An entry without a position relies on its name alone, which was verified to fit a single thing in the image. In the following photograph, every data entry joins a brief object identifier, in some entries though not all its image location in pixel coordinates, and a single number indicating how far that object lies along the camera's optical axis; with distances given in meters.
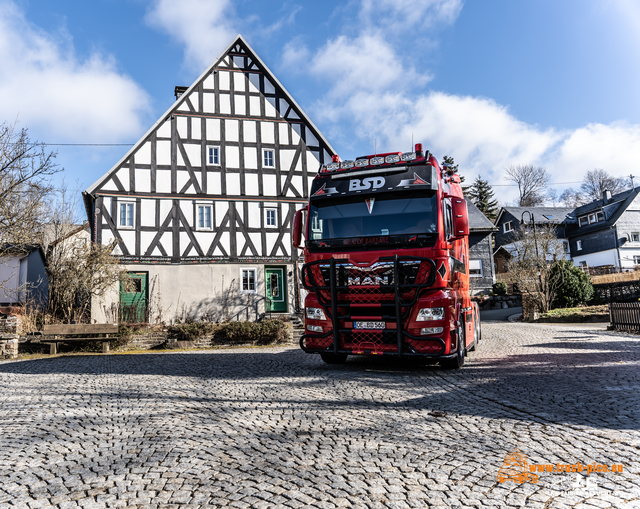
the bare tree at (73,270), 16.55
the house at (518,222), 46.03
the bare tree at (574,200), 63.28
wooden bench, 13.52
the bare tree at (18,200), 13.59
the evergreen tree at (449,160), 57.61
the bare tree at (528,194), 56.88
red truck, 7.43
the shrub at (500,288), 32.72
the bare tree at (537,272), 21.81
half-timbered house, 19.67
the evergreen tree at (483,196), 58.00
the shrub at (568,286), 22.40
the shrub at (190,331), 15.08
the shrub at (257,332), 15.04
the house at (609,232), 43.72
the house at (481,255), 34.53
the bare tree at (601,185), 58.83
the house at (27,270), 26.02
